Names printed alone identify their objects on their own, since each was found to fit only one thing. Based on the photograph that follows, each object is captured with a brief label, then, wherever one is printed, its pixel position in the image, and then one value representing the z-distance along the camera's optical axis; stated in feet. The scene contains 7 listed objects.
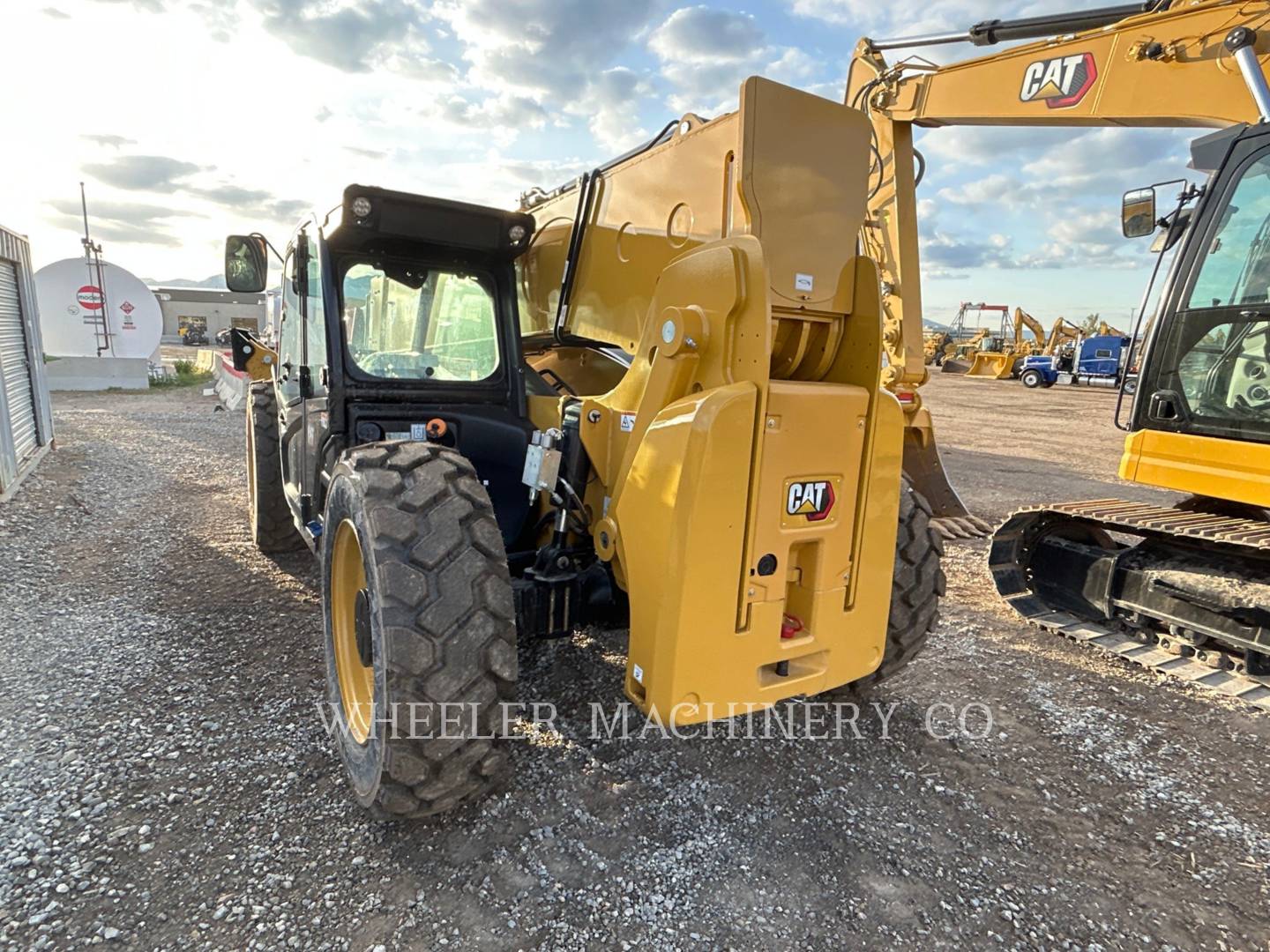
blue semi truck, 93.30
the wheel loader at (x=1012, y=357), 102.78
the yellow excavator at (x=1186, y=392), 11.71
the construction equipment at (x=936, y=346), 123.24
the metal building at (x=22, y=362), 27.02
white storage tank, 58.23
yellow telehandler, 7.26
